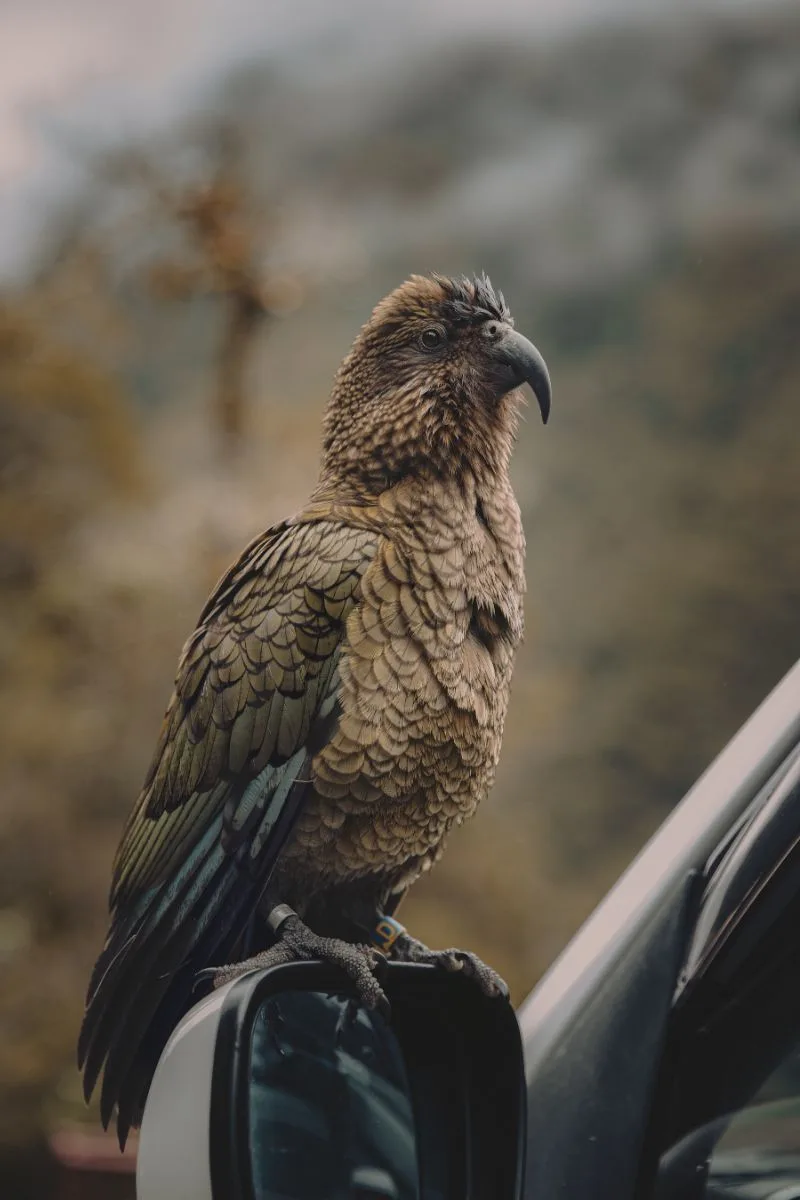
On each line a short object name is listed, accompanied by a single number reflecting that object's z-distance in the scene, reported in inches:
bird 103.4
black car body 97.0
